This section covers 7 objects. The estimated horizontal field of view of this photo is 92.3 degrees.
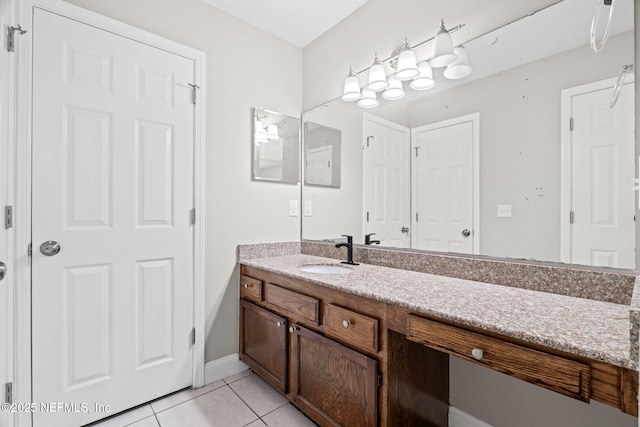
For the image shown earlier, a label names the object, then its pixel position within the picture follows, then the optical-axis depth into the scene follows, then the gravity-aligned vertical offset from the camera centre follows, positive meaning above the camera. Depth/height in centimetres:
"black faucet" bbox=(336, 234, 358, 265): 192 -23
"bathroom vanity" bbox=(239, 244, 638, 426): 77 -41
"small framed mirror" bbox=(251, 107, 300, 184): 221 +50
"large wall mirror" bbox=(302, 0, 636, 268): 112 +29
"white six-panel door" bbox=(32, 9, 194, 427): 146 -4
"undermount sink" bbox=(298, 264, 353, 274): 189 -34
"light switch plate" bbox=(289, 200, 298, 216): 240 +4
